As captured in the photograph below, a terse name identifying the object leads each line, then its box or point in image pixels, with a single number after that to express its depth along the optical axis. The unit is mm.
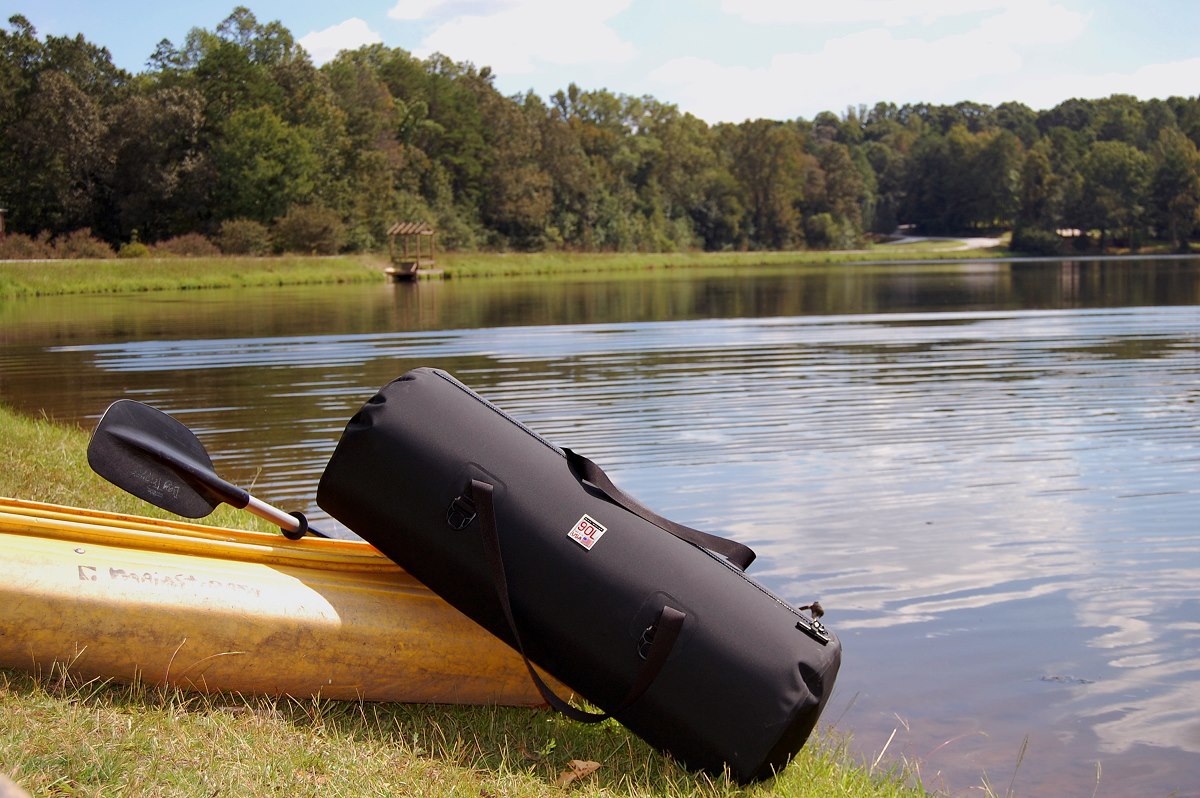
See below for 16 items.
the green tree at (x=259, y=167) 66750
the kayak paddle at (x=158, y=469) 3975
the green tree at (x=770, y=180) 118188
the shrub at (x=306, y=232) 64750
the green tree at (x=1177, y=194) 107250
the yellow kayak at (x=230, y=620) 3590
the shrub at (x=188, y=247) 56969
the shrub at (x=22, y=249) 51312
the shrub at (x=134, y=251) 54344
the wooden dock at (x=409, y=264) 54803
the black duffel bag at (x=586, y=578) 3475
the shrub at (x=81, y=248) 53188
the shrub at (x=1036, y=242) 110750
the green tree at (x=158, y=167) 65625
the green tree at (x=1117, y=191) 110625
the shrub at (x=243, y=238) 61594
